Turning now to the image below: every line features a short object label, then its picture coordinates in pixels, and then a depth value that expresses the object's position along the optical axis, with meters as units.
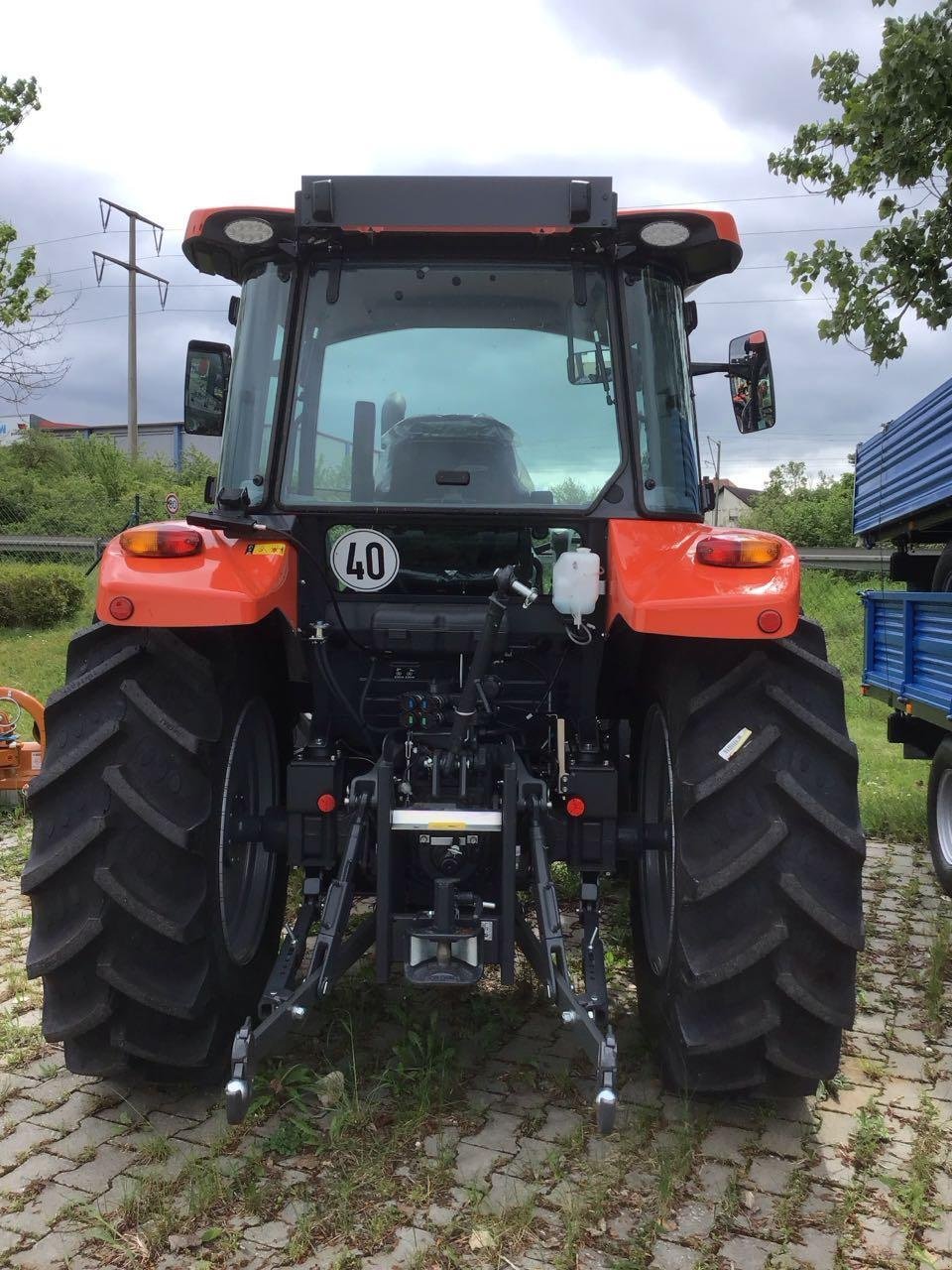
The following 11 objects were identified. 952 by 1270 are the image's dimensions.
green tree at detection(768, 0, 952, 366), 6.79
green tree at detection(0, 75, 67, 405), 11.98
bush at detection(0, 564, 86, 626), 16.11
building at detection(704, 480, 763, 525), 53.06
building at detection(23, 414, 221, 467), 52.91
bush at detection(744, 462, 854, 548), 30.61
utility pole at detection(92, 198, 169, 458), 31.42
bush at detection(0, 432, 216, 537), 22.23
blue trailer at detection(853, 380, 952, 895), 5.40
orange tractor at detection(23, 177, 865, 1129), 2.79
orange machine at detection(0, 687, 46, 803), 6.53
